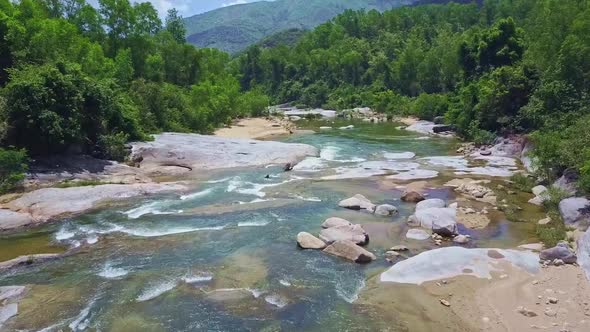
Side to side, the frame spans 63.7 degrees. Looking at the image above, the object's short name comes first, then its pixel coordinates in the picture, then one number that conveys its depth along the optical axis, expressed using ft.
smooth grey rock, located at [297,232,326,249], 65.82
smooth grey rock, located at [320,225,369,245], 66.85
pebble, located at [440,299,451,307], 48.37
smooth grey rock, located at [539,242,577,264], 56.18
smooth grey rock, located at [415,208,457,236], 69.92
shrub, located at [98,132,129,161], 118.62
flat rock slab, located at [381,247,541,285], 54.39
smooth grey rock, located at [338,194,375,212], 84.38
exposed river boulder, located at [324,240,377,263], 61.00
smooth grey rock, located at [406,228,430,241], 69.21
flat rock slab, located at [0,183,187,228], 80.33
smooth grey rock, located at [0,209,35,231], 73.77
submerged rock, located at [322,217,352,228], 71.92
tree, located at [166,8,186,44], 292.40
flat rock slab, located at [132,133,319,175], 122.42
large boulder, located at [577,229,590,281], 53.36
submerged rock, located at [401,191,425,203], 89.20
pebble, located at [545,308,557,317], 44.72
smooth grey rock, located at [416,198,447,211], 81.00
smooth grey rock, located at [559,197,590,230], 67.31
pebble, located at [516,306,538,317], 45.03
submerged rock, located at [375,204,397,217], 81.25
